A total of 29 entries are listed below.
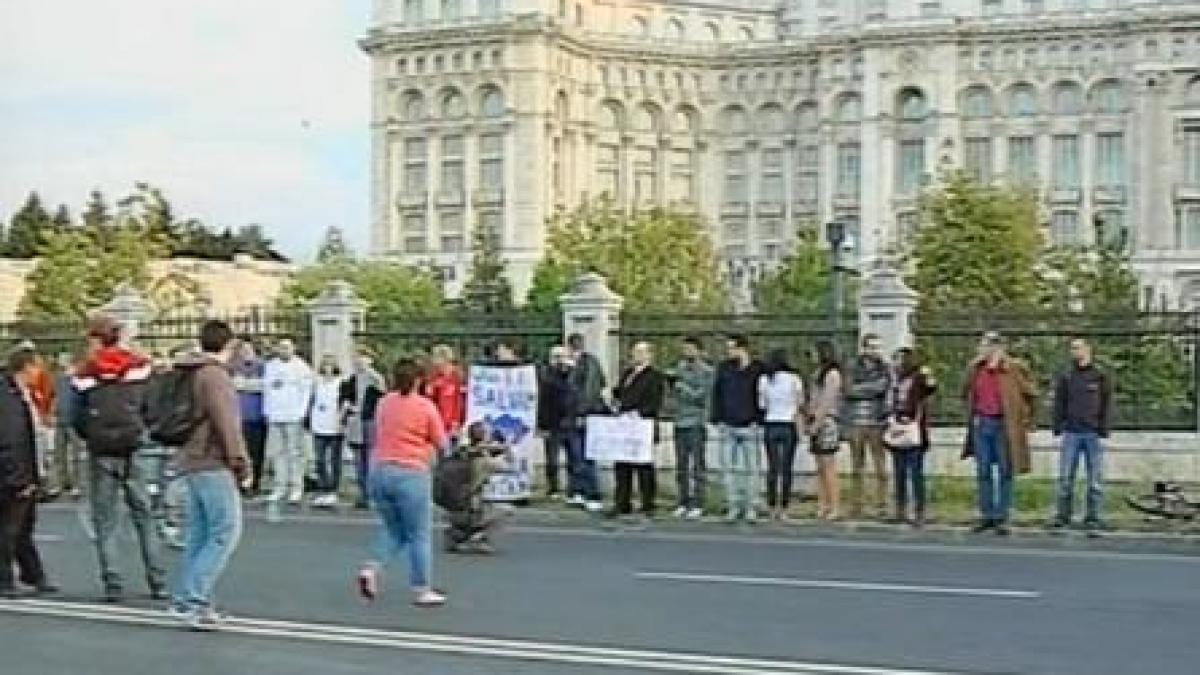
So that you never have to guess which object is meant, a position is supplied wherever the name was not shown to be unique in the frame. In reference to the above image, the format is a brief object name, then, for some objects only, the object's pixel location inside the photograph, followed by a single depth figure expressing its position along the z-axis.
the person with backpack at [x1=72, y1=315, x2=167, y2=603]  16.81
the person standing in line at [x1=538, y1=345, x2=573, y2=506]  28.55
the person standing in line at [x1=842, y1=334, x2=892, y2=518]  26.25
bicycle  25.30
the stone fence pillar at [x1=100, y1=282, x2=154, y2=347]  37.00
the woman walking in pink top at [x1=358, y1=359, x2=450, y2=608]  16.66
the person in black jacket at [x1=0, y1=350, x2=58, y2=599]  17.03
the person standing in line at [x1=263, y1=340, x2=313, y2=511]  28.39
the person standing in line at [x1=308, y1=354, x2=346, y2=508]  29.75
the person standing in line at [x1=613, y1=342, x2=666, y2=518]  27.64
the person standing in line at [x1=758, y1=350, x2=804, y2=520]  26.88
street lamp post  51.17
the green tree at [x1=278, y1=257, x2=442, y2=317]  95.38
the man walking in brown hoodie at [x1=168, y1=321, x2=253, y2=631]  15.24
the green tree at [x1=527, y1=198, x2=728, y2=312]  95.38
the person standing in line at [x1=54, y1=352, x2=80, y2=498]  26.36
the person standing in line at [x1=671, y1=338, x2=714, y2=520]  27.38
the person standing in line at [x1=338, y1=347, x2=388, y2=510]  28.62
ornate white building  123.12
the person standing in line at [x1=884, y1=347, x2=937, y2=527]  25.58
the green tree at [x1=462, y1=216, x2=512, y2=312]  92.28
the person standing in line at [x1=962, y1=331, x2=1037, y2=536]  24.91
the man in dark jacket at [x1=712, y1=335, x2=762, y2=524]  26.66
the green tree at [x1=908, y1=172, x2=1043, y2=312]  76.94
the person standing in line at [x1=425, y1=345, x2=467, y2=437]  23.53
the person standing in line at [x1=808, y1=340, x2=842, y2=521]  26.42
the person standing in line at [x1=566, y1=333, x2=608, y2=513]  28.20
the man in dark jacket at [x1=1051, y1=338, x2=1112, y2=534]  24.78
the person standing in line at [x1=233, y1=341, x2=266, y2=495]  29.17
